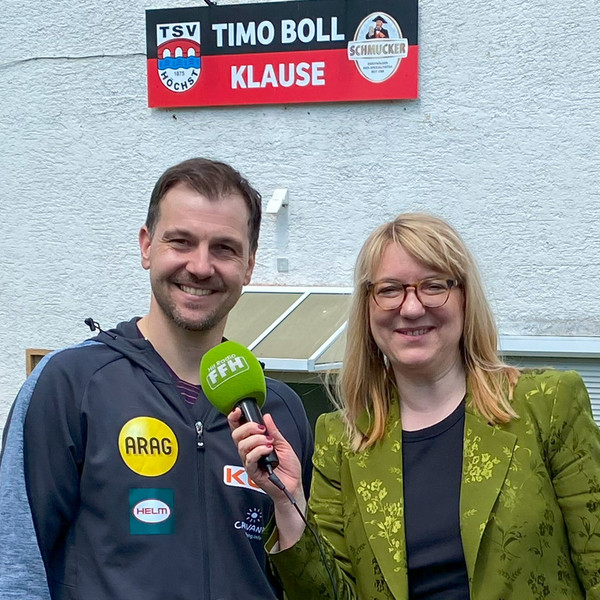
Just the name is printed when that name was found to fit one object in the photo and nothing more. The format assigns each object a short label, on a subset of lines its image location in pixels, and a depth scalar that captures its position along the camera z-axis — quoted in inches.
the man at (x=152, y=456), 91.0
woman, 87.5
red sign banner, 279.9
